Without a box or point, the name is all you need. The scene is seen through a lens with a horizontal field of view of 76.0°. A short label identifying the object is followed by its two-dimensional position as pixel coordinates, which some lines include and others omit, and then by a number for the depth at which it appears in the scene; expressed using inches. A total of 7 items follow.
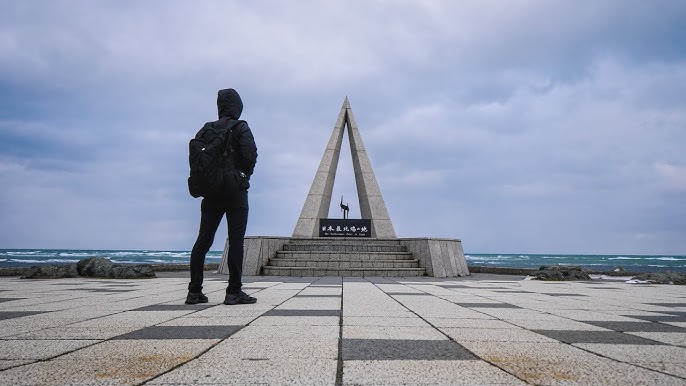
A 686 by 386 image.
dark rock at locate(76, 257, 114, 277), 362.6
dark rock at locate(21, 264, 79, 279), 352.2
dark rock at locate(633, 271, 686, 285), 364.8
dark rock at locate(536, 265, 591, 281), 389.4
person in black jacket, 162.4
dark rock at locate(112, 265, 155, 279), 356.2
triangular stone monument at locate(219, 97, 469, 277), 436.8
